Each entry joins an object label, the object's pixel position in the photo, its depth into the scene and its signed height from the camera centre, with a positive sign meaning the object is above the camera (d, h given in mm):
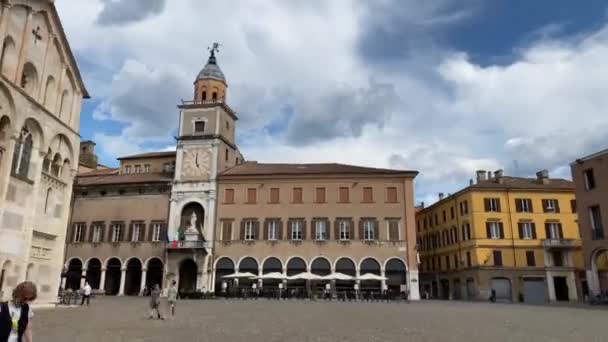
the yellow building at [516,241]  41625 +4115
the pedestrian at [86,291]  24250 -215
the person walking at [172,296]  17281 -316
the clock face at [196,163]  42656 +10823
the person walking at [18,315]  4984 -296
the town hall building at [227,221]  39000 +5479
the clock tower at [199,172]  40094 +9975
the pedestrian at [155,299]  16094 -393
